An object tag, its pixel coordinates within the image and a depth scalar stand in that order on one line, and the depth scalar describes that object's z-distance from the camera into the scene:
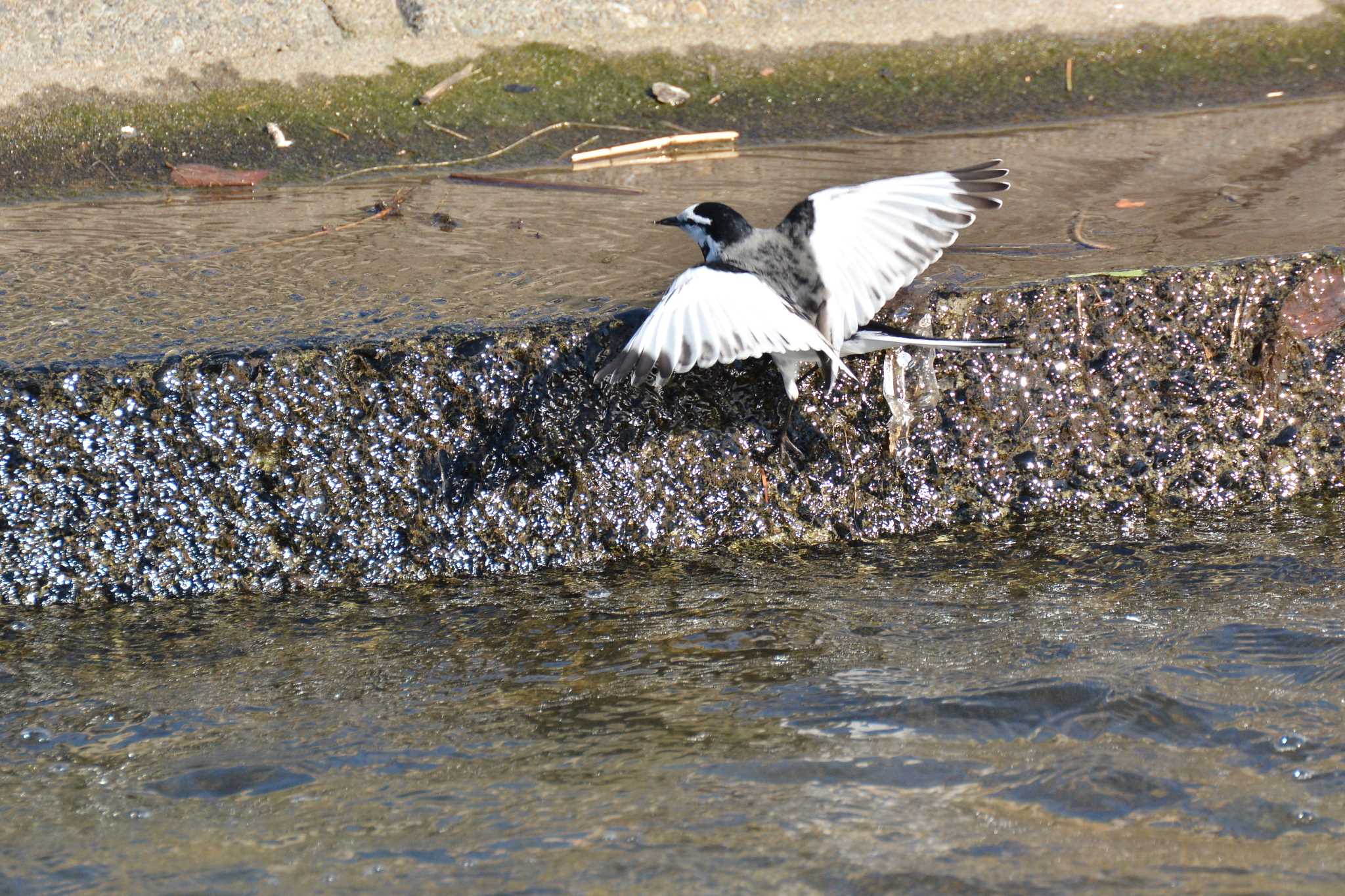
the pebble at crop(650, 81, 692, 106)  11.09
